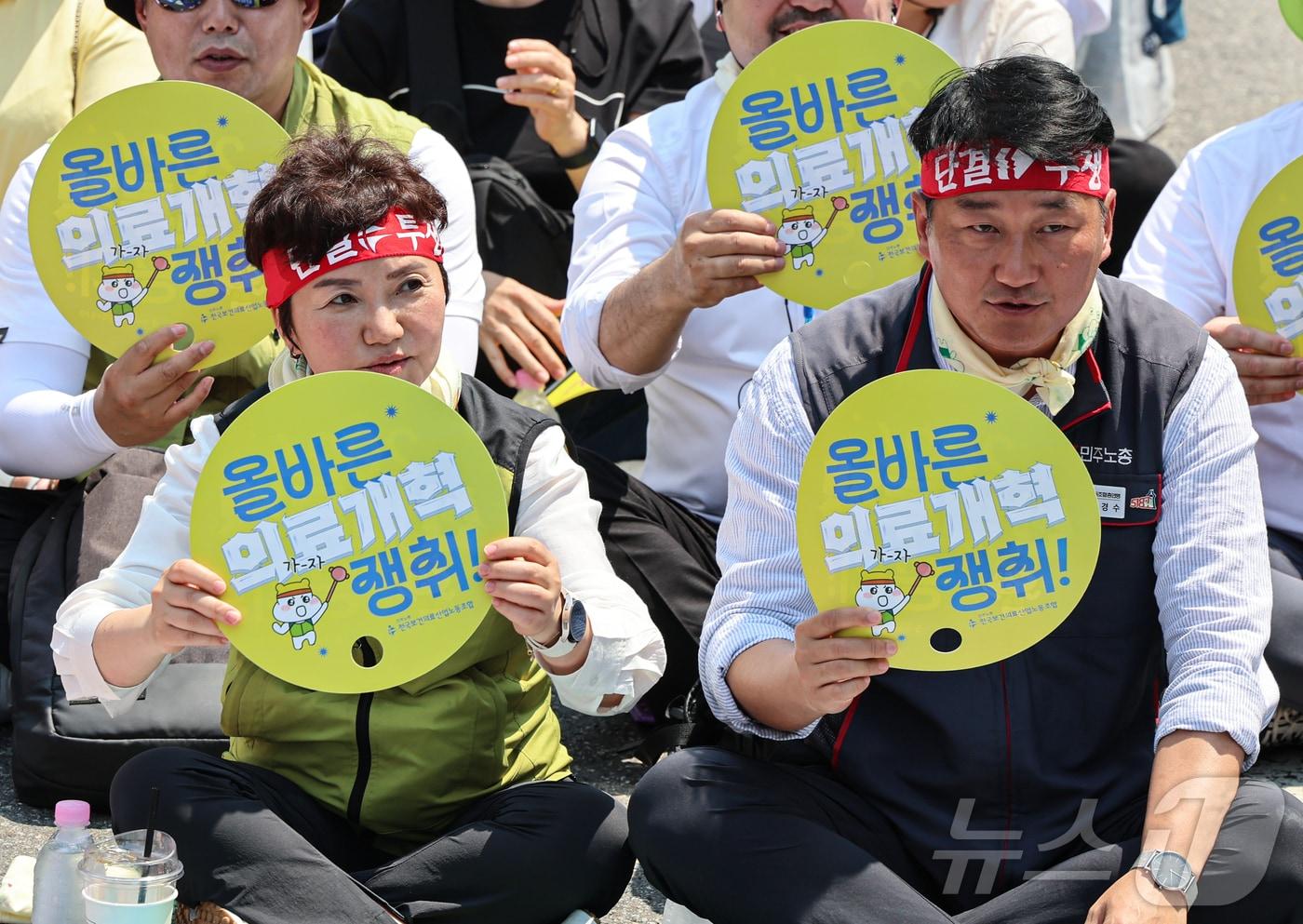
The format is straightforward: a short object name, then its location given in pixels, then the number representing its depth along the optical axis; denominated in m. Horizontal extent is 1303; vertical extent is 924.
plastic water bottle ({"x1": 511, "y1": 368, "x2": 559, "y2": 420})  8.45
